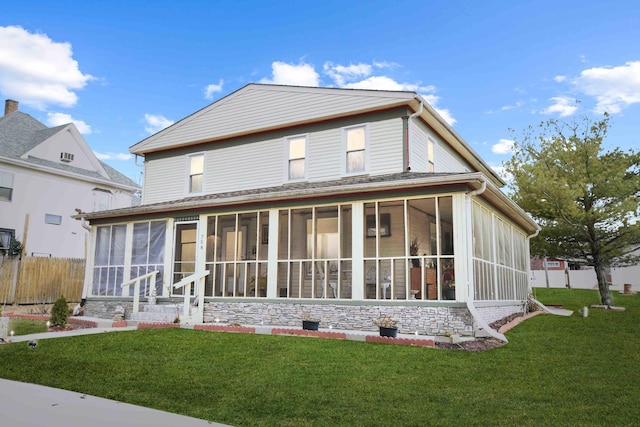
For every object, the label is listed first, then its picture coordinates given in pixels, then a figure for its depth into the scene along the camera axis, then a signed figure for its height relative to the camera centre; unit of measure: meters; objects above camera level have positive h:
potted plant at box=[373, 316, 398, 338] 8.96 -0.71
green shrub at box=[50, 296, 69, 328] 11.08 -0.62
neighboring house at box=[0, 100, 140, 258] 20.34 +4.67
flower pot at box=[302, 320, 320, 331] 10.04 -0.75
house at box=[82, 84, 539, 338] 10.20 +1.74
